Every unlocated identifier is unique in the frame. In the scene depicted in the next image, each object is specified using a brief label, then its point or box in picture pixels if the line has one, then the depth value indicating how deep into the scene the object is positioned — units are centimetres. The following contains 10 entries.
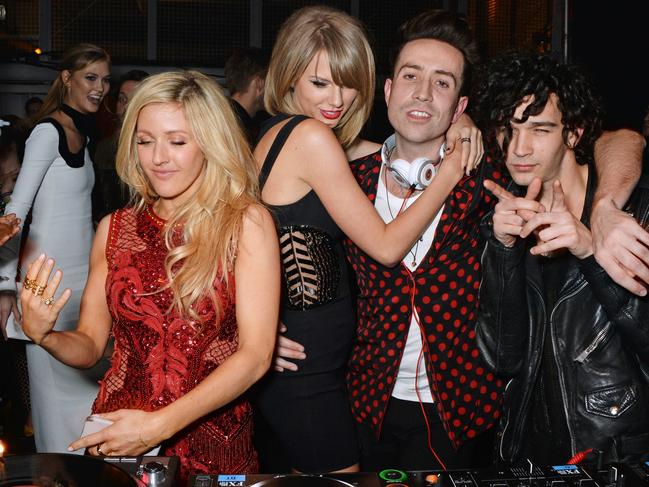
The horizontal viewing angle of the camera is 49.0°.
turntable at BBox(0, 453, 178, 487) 110
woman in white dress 303
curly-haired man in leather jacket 166
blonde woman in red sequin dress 163
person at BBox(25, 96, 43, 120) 607
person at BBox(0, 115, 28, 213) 369
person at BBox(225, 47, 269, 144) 384
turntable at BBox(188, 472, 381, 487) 111
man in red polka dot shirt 194
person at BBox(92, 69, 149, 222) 362
